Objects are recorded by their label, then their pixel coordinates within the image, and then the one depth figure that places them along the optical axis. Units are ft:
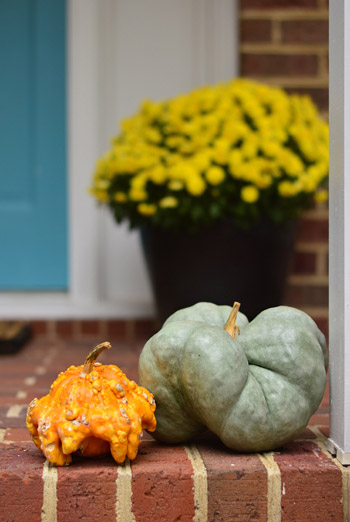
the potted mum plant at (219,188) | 6.41
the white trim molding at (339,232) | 4.18
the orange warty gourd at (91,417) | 4.08
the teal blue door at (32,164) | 7.85
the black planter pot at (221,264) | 6.55
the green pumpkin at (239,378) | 4.14
